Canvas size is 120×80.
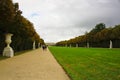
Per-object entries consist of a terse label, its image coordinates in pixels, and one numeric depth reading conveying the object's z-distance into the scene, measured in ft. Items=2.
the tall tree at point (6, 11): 31.43
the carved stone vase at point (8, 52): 36.32
